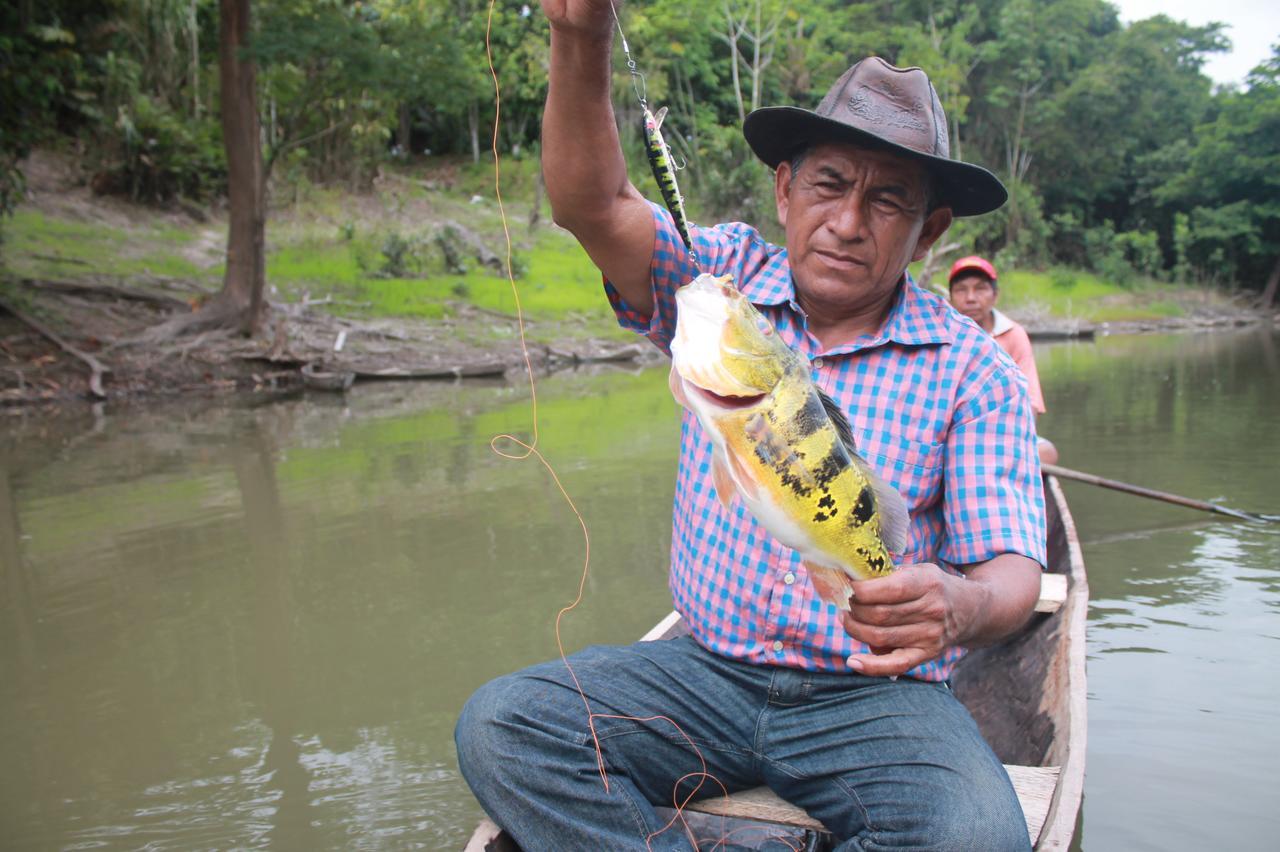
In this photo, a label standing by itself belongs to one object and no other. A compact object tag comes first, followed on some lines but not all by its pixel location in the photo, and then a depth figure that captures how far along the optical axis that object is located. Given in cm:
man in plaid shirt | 208
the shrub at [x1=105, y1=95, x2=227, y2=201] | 2125
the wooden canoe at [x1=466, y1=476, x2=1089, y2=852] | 227
